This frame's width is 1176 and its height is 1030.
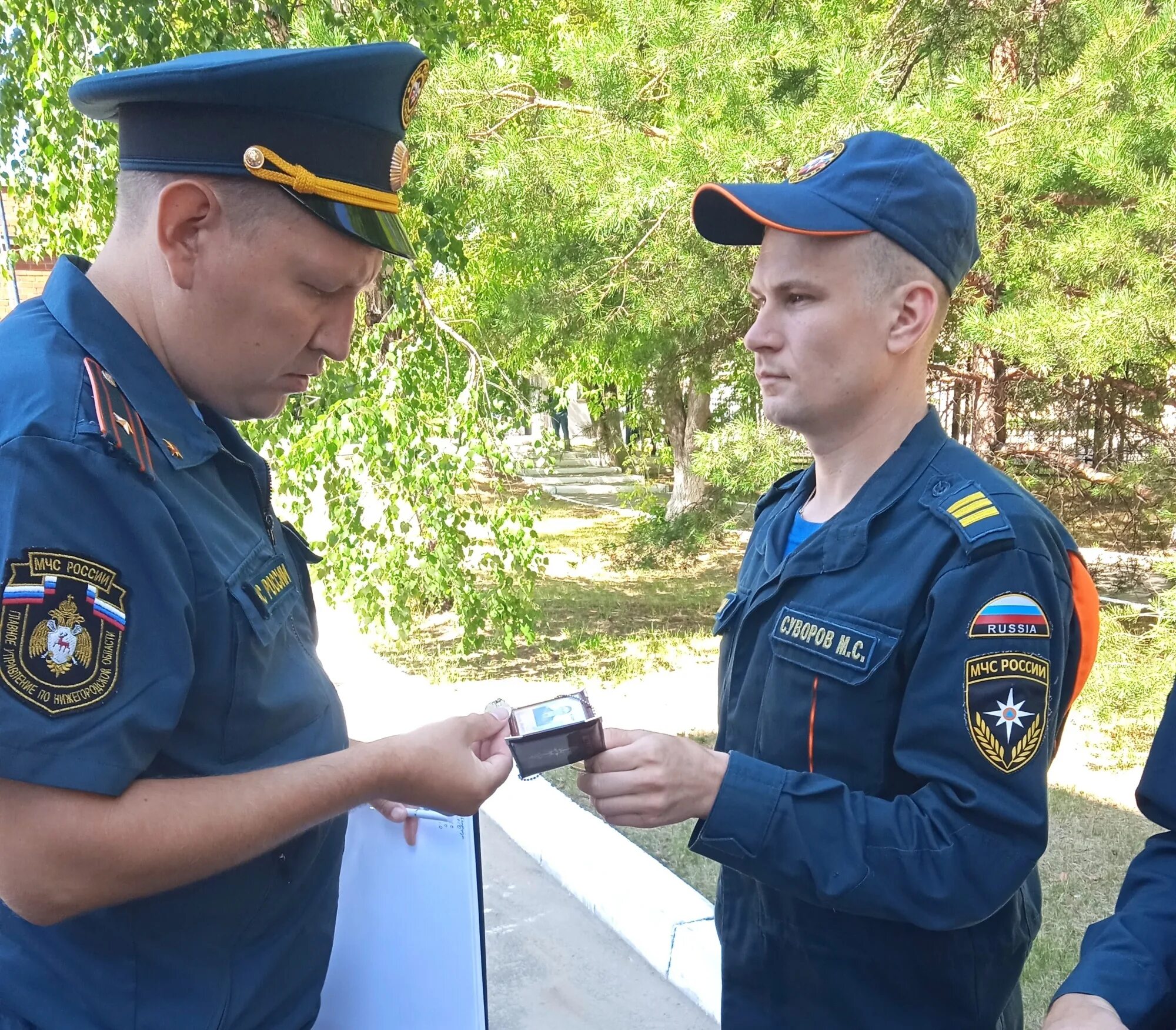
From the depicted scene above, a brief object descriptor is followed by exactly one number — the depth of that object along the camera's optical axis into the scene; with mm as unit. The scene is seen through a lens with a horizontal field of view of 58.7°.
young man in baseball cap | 1371
